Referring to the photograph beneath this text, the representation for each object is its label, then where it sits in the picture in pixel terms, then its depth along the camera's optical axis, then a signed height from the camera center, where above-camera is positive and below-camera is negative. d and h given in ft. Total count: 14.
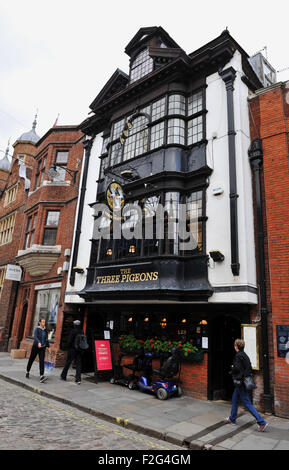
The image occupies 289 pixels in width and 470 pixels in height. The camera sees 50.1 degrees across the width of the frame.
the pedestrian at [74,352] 33.83 -2.80
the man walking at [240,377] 21.08 -2.80
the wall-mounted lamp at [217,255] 28.19 +6.82
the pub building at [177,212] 29.12 +12.54
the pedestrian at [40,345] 33.63 -2.14
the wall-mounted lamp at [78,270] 43.60 +7.60
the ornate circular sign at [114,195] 36.70 +15.13
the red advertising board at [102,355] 34.51 -2.95
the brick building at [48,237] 49.57 +14.88
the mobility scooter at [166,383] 28.30 -4.80
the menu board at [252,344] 25.64 -0.71
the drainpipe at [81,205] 45.91 +18.10
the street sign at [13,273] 58.44 +9.20
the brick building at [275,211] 25.04 +11.09
